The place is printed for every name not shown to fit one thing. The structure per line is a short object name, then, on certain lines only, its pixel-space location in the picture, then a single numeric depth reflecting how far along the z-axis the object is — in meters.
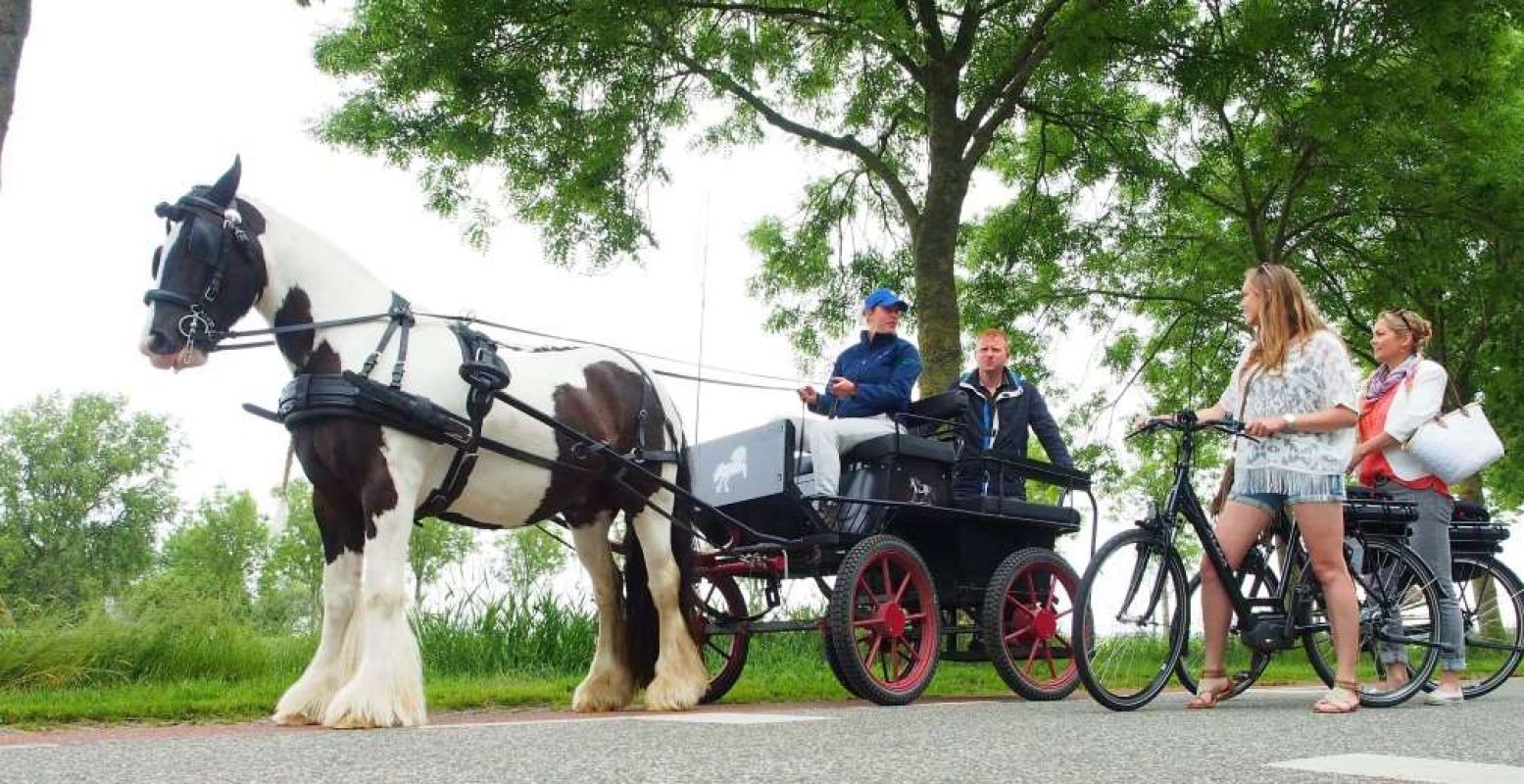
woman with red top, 7.14
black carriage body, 6.92
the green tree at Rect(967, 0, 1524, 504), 12.04
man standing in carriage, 8.12
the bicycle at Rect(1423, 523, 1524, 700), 7.72
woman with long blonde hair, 6.13
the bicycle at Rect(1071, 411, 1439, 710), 6.04
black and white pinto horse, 5.34
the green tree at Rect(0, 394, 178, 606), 47.97
